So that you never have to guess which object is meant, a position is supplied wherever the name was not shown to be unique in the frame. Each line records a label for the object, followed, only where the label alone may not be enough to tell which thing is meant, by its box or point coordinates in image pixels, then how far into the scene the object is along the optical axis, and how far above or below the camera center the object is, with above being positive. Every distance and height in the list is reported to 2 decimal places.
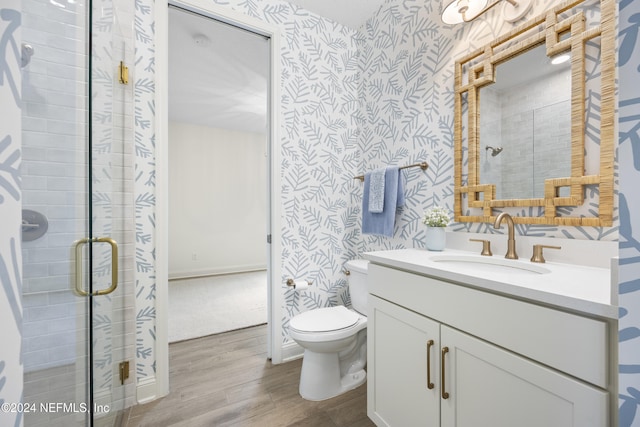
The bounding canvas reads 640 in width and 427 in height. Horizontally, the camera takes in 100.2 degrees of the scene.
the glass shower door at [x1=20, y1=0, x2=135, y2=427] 0.73 +0.00
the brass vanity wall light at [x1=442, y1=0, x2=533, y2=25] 1.18 +0.98
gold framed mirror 0.95 +0.38
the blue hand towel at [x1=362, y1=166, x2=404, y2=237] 1.74 +0.06
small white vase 1.40 -0.13
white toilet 1.48 -0.77
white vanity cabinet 0.63 -0.44
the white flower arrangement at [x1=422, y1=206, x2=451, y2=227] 1.39 -0.03
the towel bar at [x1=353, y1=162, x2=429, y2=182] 1.61 +0.29
